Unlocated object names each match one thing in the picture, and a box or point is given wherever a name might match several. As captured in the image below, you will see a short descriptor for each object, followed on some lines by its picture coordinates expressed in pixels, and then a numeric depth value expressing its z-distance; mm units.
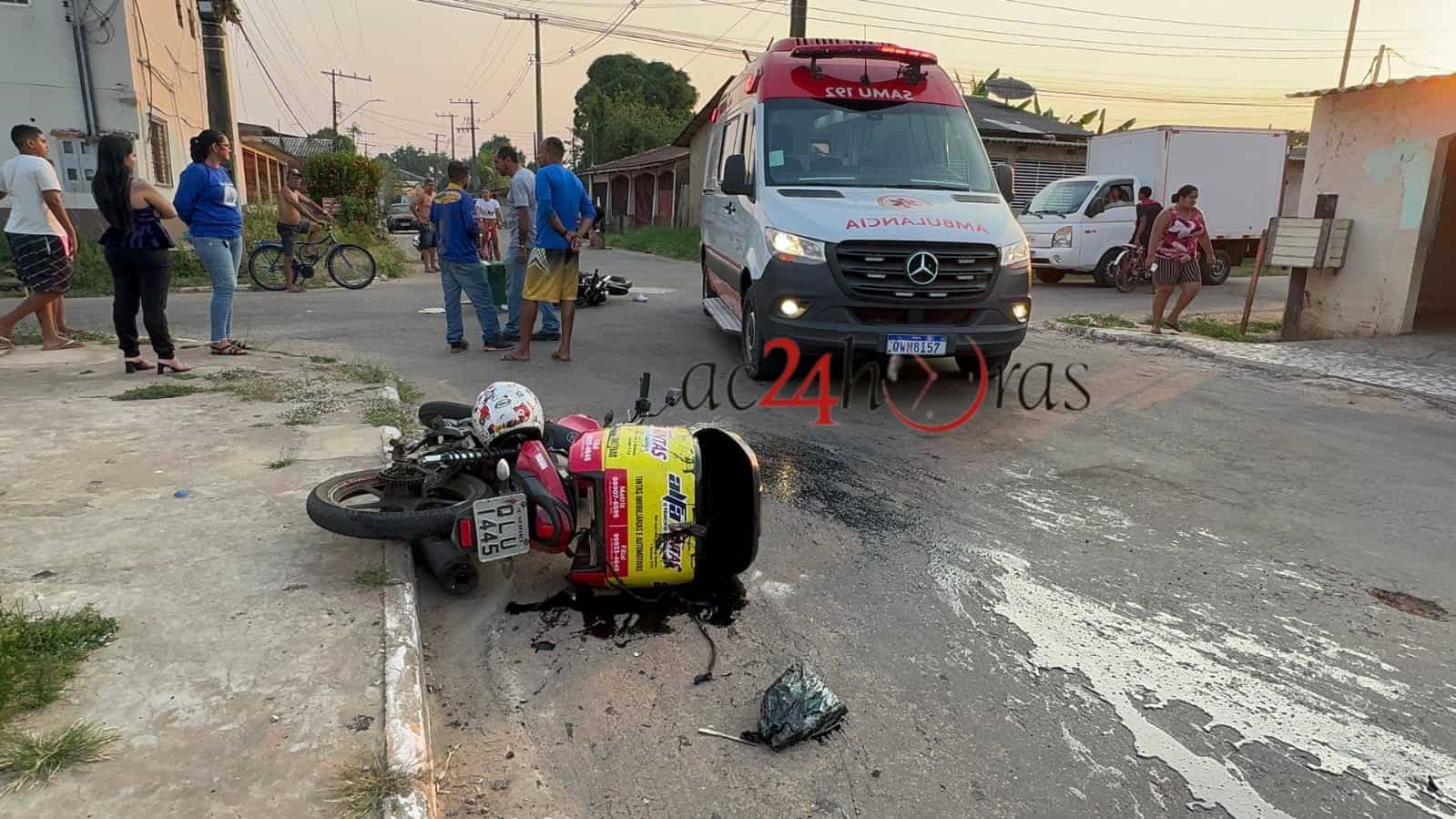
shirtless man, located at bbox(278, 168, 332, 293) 12812
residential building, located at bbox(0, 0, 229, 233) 14203
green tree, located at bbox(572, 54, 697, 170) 51312
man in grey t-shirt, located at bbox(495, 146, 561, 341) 8344
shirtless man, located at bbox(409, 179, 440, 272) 16984
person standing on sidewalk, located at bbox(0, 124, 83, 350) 6941
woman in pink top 10078
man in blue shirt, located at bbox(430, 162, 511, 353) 8117
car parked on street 38594
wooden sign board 10266
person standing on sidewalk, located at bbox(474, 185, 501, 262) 17984
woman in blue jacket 7000
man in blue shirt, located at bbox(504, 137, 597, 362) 7625
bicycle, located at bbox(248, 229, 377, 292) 13414
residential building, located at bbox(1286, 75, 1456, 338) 9453
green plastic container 10586
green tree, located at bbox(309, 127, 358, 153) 34775
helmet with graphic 3639
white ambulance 6211
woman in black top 6156
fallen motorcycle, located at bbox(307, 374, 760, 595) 3232
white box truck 16047
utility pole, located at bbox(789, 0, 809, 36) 19531
